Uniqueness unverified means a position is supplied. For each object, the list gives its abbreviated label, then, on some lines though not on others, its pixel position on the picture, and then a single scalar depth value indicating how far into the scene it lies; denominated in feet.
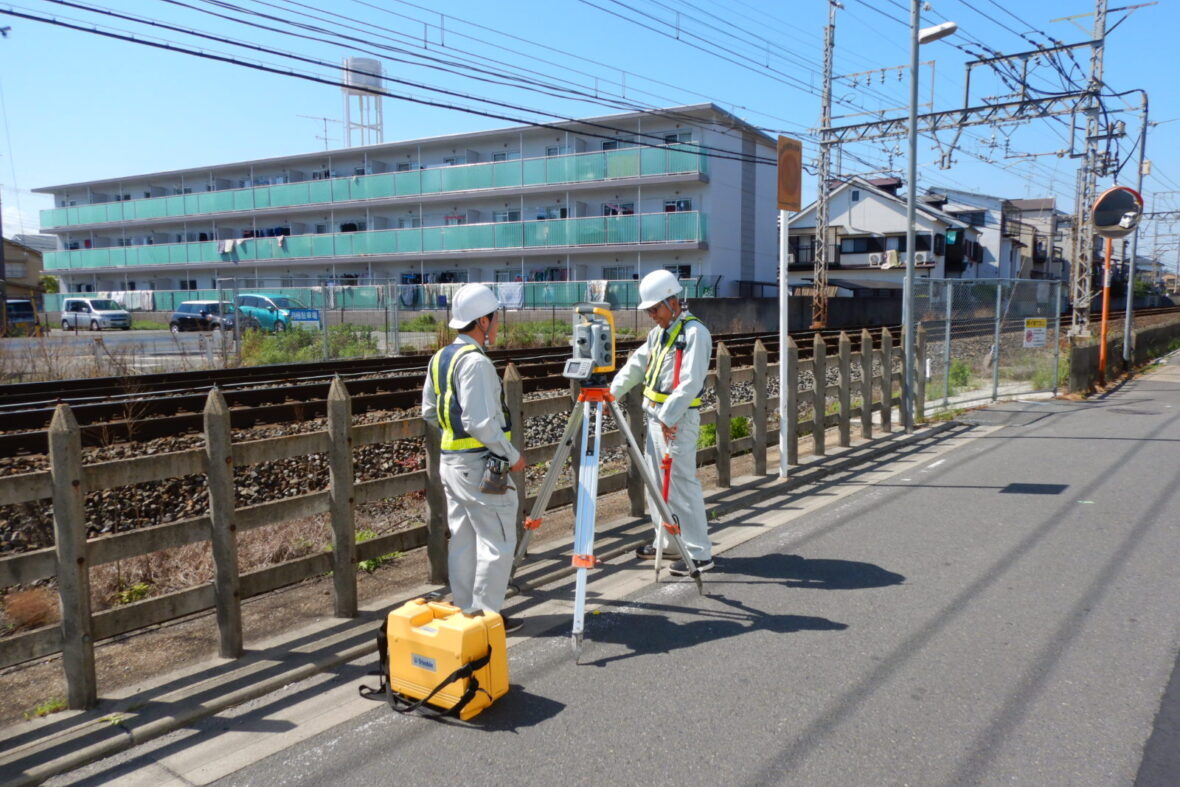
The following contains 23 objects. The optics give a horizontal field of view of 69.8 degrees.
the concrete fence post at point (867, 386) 37.65
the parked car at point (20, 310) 112.66
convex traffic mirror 53.47
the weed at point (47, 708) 12.91
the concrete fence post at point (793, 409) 31.53
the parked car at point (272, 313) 83.35
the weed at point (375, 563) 20.08
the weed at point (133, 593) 18.85
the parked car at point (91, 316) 135.54
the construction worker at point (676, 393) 18.63
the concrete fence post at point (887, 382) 39.93
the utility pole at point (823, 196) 91.35
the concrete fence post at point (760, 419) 29.55
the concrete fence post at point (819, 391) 32.99
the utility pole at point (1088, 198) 79.00
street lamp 39.29
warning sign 50.49
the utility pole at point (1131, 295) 67.26
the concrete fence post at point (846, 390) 34.60
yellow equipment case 12.76
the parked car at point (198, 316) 110.87
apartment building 119.65
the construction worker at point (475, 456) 14.58
